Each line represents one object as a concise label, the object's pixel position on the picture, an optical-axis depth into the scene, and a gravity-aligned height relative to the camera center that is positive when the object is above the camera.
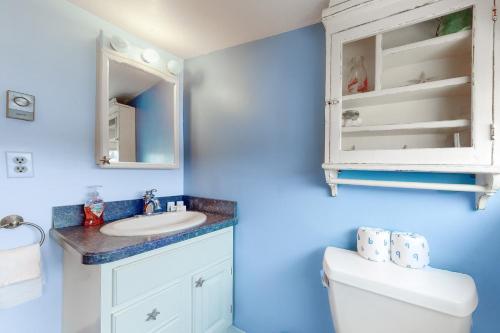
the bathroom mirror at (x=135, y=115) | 1.28 +0.30
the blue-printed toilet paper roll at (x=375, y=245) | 1.01 -0.36
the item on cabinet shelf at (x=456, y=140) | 0.87 +0.09
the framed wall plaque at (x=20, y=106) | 1.01 +0.25
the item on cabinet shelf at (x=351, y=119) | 1.09 +0.21
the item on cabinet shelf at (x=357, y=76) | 1.07 +0.41
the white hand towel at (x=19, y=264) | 0.91 -0.41
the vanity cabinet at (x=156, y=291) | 0.90 -0.58
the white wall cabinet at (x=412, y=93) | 0.82 +0.29
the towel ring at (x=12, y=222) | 0.99 -0.26
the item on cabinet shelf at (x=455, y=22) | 0.85 +0.54
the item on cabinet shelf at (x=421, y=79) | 0.96 +0.35
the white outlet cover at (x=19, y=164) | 1.01 -0.01
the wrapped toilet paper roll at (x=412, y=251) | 0.95 -0.36
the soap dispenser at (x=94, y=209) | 1.22 -0.25
